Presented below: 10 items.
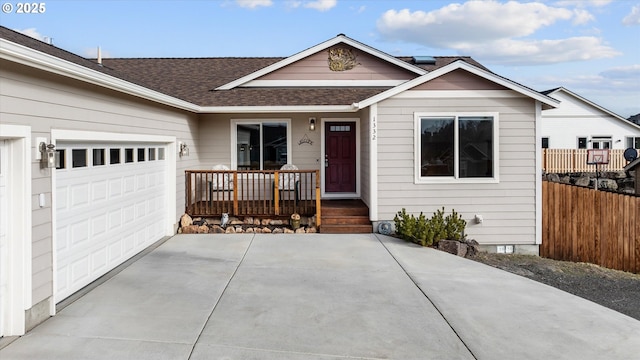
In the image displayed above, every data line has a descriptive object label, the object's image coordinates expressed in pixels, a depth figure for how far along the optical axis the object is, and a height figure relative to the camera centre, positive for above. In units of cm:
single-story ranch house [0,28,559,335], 464 +55
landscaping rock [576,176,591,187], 2084 -25
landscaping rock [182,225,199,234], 998 -114
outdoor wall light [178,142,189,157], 1005 +60
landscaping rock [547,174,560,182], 2014 -6
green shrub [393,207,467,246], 899 -102
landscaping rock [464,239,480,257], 896 -142
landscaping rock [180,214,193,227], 1002 -97
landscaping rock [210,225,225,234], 1019 -119
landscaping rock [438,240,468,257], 878 -136
